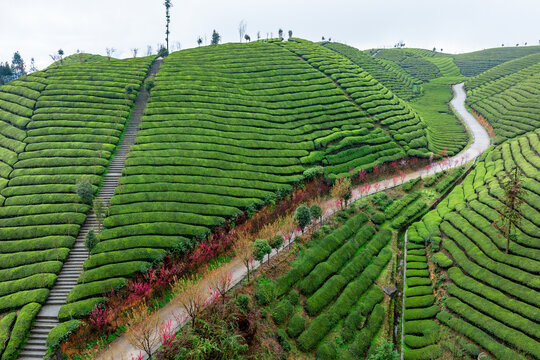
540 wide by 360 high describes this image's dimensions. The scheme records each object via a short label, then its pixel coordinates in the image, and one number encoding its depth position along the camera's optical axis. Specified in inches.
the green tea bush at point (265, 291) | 1166.7
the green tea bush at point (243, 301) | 1098.4
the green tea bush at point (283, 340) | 1048.5
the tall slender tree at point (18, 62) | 4197.8
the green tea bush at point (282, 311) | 1122.0
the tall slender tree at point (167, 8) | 3816.4
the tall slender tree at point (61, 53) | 4052.7
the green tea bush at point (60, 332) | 1006.4
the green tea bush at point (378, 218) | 1688.0
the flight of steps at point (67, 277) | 1035.3
